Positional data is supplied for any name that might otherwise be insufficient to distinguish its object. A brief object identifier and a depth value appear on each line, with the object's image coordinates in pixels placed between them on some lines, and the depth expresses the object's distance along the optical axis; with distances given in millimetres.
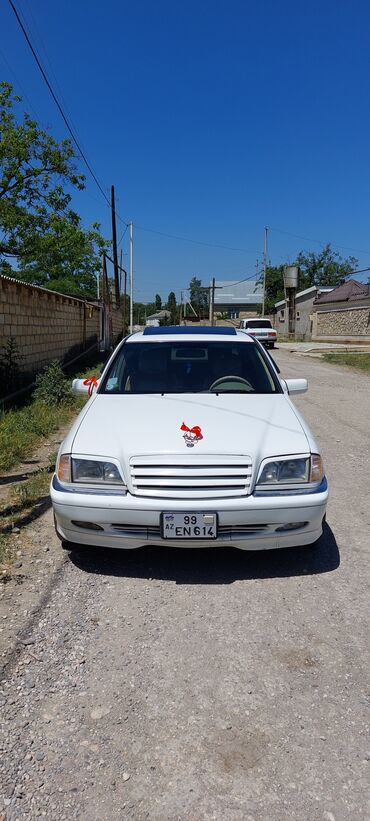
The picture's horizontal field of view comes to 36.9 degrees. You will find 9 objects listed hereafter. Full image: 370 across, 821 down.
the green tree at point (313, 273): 72225
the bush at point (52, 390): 9297
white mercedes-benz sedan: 3064
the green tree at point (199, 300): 94781
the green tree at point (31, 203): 20812
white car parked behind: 29688
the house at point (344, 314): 32250
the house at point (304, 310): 42025
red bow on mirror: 4641
